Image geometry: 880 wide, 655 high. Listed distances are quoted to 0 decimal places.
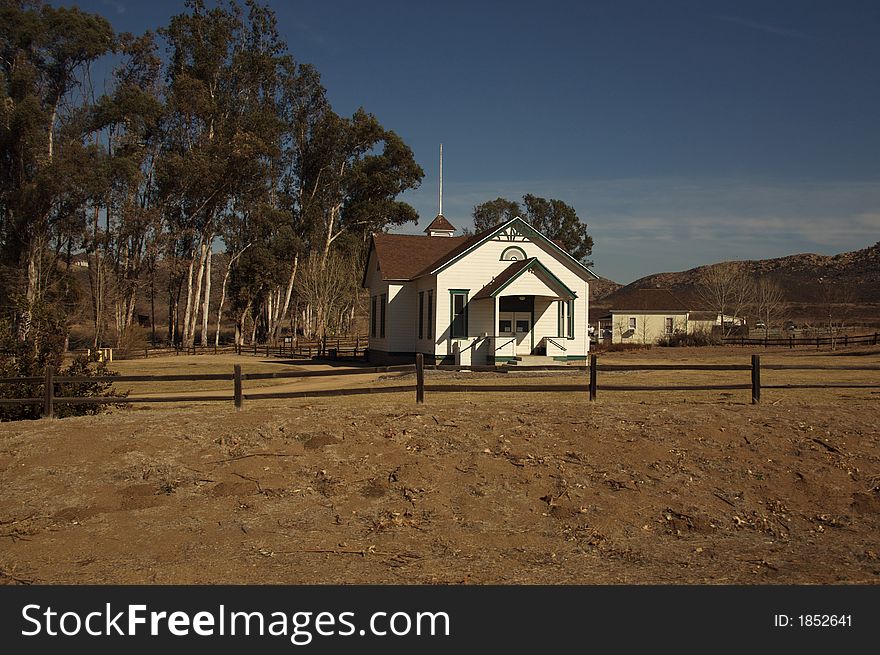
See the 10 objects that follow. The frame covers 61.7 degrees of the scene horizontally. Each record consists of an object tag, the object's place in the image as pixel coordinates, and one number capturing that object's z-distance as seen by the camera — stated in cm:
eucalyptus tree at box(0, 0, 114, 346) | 4484
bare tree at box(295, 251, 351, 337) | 6250
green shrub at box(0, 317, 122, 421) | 1498
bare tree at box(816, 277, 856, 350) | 6302
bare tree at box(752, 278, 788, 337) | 7094
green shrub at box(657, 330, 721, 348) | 6009
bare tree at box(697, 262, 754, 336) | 6786
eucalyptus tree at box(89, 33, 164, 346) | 5019
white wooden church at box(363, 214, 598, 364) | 3114
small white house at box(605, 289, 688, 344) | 6756
